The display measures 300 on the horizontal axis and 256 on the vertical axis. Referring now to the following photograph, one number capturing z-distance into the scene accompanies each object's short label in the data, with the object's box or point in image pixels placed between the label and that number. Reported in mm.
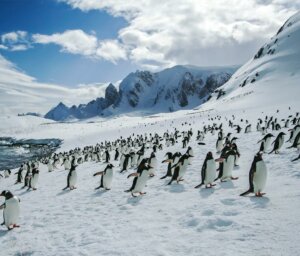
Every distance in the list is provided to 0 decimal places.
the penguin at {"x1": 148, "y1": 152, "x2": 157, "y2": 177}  16562
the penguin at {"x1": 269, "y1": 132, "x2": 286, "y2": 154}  15461
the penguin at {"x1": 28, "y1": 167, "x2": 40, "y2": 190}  18198
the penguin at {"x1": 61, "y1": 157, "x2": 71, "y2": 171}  26047
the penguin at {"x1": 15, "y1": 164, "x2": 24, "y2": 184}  22781
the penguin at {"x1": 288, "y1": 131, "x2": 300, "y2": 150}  15392
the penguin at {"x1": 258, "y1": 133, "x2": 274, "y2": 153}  16562
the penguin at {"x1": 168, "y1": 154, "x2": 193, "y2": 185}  13031
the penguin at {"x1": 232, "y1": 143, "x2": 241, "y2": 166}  14916
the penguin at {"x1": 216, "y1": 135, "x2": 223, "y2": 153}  20088
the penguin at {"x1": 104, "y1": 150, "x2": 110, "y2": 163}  25109
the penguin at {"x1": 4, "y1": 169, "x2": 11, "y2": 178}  28720
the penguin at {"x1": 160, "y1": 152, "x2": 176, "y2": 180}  14419
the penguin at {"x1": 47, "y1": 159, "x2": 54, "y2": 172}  28016
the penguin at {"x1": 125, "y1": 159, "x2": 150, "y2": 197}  11914
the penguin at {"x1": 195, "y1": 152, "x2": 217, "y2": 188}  11281
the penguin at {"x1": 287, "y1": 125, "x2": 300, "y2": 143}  17797
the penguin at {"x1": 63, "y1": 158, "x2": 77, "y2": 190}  15703
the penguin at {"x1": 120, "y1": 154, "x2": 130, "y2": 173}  18391
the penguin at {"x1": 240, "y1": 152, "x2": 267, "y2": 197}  9336
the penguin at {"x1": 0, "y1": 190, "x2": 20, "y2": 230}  10070
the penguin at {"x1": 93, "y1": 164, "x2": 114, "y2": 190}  14203
